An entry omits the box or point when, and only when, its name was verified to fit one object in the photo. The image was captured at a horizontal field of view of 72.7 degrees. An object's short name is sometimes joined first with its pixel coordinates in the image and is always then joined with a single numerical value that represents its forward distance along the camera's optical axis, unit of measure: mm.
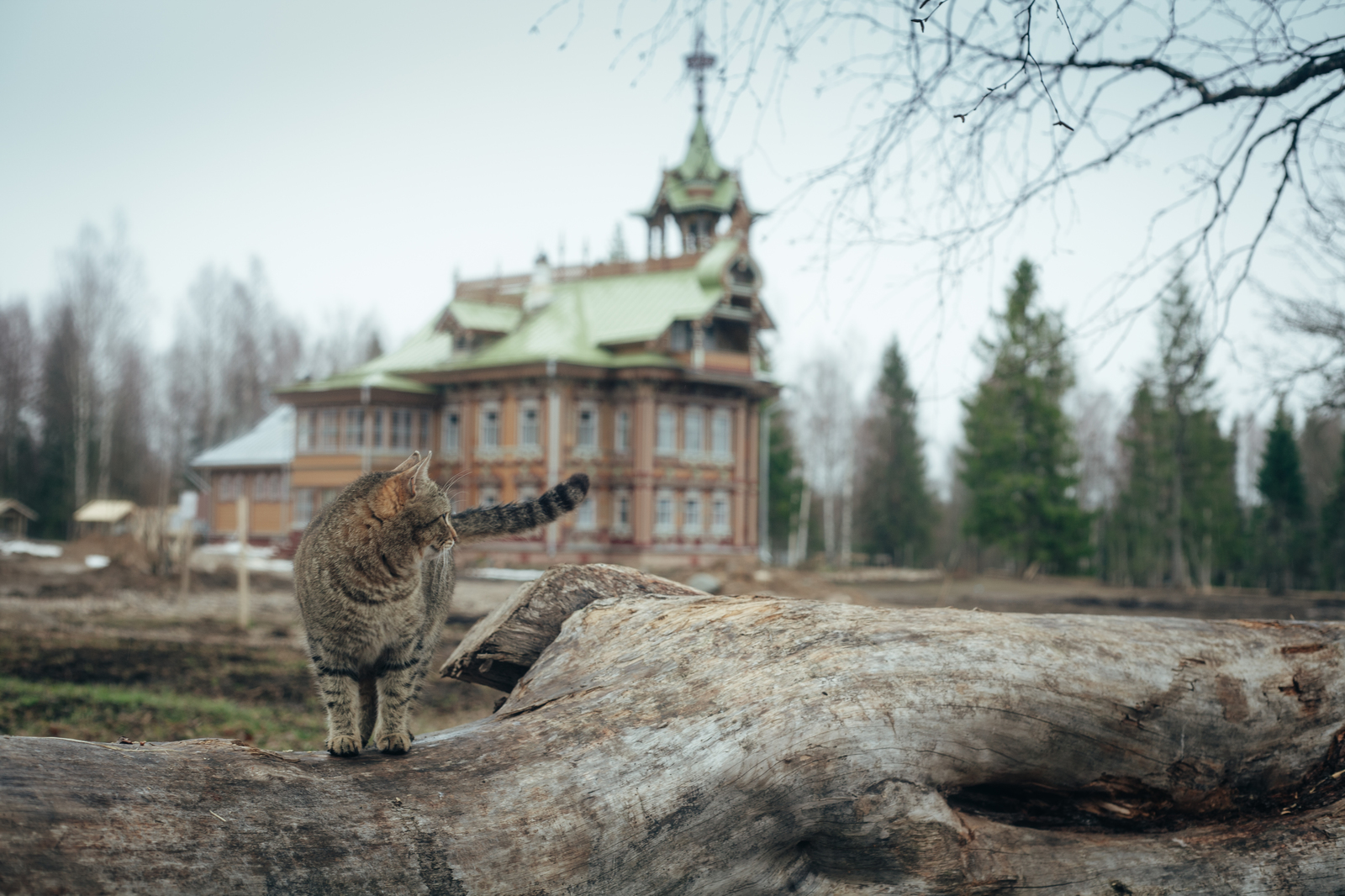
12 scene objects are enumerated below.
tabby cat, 3471
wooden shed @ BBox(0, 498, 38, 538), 46422
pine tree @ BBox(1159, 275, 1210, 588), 34312
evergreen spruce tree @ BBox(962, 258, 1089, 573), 40844
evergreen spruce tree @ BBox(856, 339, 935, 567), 52375
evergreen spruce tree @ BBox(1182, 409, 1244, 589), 39156
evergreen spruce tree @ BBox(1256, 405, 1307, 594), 38844
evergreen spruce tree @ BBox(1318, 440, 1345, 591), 37344
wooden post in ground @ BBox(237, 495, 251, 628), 15953
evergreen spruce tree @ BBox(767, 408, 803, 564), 47281
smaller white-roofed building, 40562
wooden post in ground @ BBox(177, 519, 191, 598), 18762
